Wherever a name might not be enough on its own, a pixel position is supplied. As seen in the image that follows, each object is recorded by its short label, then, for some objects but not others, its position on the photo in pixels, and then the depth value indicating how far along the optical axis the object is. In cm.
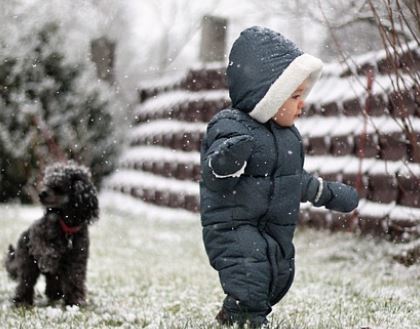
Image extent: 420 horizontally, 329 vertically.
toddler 793
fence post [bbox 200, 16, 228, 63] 3160
